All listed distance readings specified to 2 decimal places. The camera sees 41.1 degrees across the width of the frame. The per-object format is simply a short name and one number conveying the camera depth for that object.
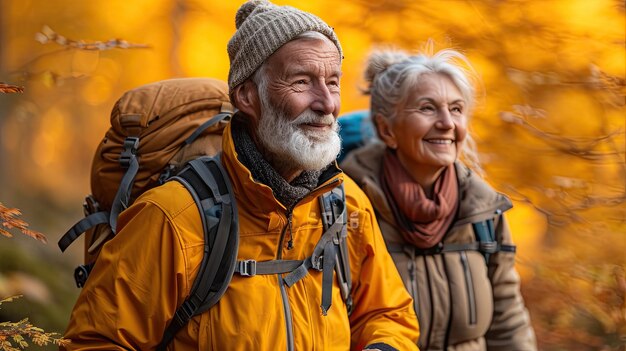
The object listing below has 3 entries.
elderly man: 2.80
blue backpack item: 4.51
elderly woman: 3.93
